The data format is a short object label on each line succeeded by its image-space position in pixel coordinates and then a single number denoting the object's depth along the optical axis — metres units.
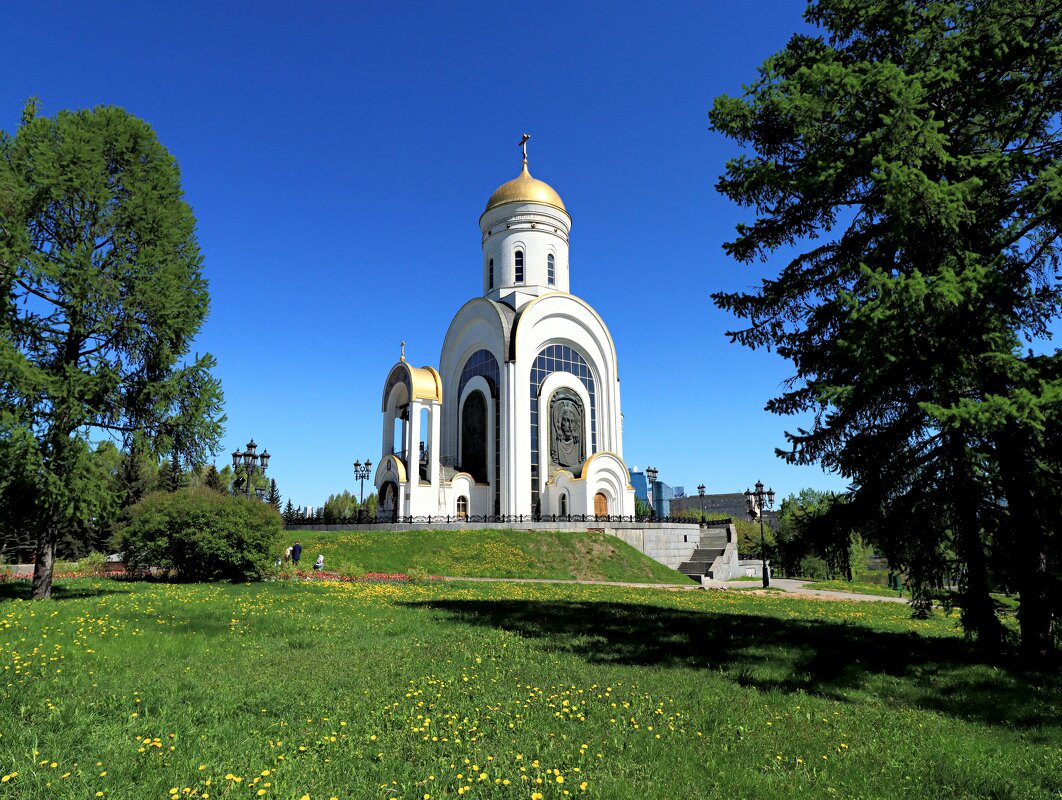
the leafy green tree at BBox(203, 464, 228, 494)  49.11
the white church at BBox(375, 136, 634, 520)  37.94
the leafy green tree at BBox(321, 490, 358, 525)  77.29
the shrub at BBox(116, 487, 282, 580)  18.58
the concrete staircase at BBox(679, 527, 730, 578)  34.08
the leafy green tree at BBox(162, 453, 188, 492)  43.70
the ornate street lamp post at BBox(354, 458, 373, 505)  44.41
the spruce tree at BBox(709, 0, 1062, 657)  7.75
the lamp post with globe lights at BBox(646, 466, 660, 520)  46.65
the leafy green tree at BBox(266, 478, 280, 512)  59.29
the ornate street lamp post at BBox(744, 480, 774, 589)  31.78
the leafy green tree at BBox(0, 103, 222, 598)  12.66
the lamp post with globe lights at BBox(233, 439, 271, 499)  30.67
